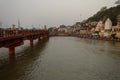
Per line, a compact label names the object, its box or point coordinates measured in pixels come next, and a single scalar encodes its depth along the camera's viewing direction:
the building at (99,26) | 57.08
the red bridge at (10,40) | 12.94
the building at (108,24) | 50.74
